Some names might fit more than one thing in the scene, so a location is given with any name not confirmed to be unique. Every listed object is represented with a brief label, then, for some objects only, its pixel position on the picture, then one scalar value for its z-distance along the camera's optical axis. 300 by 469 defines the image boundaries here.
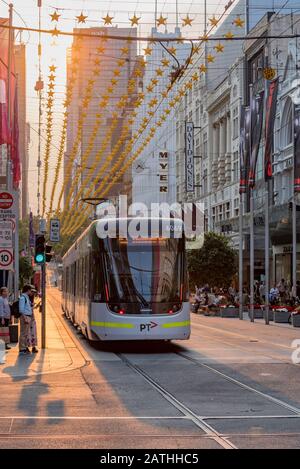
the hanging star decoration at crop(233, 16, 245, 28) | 18.79
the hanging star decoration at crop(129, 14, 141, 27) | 18.70
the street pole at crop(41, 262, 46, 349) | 23.80
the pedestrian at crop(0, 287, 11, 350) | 24.50
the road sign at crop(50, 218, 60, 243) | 45.72
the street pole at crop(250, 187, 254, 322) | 43.78
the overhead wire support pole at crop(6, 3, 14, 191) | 30.61
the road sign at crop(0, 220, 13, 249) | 24.66
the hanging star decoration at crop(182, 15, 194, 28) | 18.38
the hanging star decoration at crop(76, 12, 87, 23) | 18.11
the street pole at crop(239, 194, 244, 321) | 46.88
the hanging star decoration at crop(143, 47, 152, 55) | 20.62
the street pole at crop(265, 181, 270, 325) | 40.53
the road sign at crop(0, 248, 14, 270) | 24.36
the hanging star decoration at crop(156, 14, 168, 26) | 18.84
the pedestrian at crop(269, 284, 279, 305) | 47.99
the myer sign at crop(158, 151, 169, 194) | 97.88
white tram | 22.00
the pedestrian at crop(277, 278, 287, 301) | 50.22
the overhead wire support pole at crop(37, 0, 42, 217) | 21.61
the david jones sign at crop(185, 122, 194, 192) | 80.55
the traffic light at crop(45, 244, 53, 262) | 25.06
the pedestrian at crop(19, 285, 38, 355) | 22.16
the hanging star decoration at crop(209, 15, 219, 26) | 18.52
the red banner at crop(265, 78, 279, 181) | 38.72
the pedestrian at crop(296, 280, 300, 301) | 48.61
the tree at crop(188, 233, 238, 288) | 63.41
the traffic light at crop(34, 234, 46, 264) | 24.58
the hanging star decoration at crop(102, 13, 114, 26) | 18.48
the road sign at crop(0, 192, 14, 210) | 24.66
